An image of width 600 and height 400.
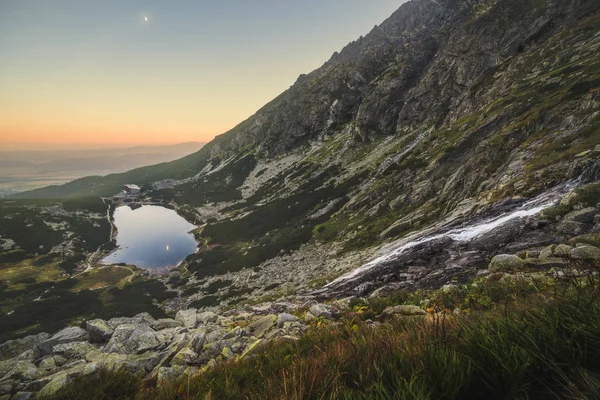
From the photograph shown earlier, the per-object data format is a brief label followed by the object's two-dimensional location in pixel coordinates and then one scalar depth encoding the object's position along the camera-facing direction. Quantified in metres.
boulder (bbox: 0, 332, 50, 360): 14.35
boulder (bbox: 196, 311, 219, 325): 15.22
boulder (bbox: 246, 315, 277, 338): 10.76
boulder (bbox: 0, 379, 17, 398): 8.76
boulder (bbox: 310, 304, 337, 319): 11.07
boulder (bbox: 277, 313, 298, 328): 10.78
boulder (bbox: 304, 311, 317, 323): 10.83
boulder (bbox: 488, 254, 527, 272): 11.04
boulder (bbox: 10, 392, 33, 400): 8.27
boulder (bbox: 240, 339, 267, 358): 7.61
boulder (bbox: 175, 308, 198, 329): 14.61
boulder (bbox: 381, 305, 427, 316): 8.36
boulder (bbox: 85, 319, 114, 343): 13.95
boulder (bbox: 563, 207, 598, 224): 13.18
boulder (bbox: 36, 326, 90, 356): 12.45
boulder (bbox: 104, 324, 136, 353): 11.84
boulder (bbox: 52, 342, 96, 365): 11.88
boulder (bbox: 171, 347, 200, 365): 9.11
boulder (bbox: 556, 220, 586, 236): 12.87
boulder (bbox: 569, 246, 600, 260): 8.83
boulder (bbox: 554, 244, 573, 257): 9.94
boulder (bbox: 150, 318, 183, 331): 15.05
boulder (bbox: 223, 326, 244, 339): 10.66
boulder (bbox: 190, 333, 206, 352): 10.10
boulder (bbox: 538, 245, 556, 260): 10.72
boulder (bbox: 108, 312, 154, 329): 15.68
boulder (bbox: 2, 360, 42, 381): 9.95
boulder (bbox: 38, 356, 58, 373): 10.71
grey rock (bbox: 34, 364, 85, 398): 8.06
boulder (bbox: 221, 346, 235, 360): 8.76
